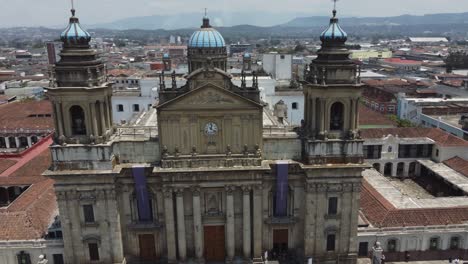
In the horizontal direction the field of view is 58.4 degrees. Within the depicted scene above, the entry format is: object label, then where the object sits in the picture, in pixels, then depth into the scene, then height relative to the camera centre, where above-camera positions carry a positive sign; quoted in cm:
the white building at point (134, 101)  7019 -1096
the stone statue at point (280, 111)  5676 -1076
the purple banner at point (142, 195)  3559 -1363
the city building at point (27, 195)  3769 -1671
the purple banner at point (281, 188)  3603 -1351
